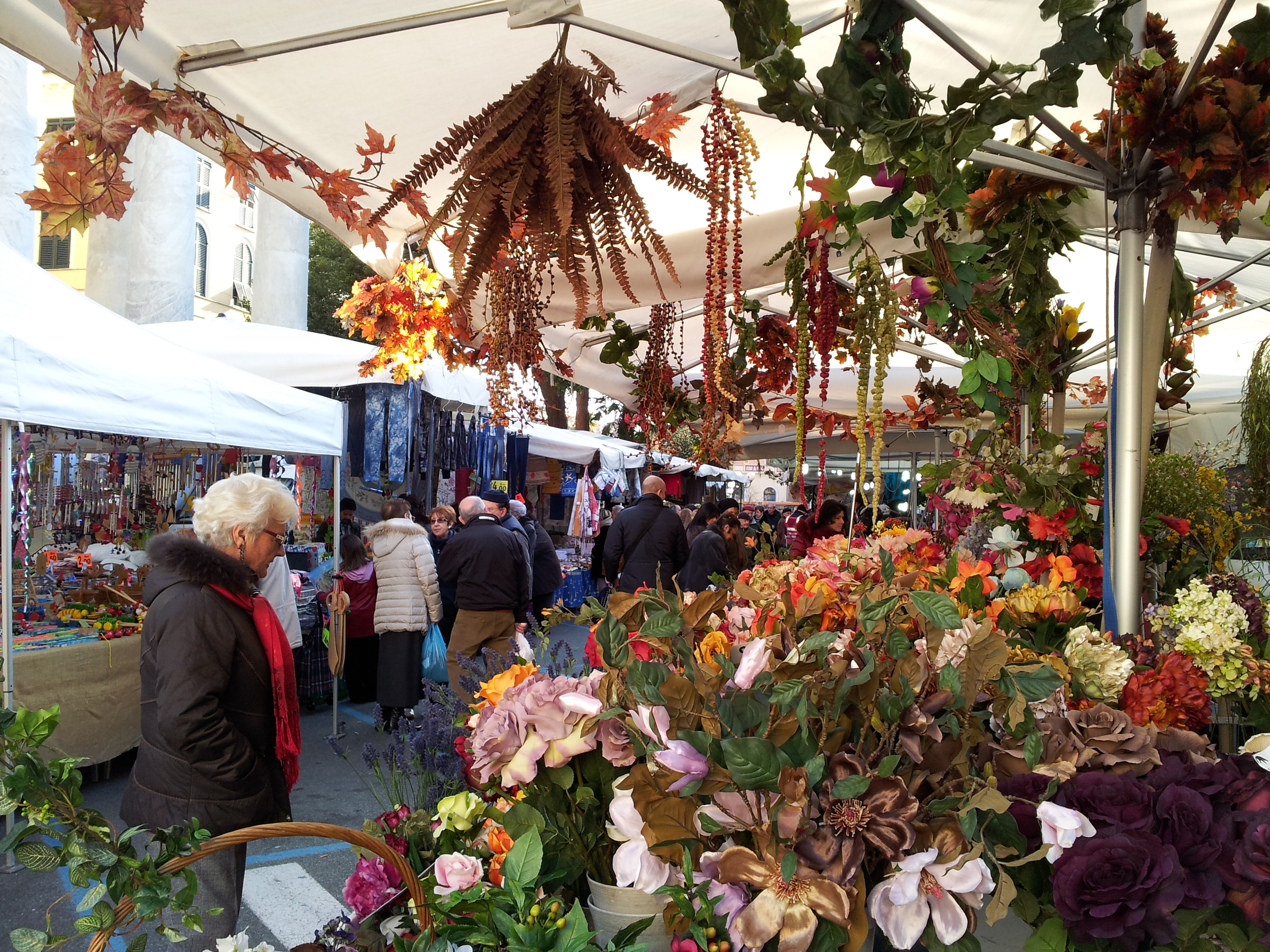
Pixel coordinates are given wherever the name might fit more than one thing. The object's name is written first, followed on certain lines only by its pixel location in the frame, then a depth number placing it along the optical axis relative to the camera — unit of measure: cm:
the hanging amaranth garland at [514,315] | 188
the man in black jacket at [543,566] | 691
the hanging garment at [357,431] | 663
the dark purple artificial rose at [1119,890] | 96
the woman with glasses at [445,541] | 653
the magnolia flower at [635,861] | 103
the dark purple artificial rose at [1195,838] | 100
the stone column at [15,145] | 559
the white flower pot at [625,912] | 104
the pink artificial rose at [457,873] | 109
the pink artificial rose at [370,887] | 125
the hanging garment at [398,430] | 651
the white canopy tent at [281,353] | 604
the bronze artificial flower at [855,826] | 92
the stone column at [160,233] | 809
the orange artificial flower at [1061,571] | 183
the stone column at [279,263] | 1007
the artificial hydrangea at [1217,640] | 155
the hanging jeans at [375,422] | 650
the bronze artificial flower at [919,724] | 96
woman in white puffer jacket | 547
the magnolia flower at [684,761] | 96
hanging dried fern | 160
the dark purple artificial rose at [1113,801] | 103
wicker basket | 106
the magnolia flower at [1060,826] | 92
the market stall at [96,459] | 359
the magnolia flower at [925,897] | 90
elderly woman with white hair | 220
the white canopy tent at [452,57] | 192
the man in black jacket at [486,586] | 527
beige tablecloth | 400
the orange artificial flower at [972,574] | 168
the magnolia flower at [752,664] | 104
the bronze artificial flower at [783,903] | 90
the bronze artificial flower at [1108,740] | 114
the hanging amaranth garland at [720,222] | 172
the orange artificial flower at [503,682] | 128
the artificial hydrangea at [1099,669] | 143
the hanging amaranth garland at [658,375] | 296
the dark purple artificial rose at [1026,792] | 102
